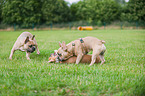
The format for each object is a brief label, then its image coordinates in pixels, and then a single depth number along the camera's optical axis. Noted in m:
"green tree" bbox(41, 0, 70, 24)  47.50
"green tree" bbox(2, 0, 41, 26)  38.78
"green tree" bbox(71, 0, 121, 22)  51.63
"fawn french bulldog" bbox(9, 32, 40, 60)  6.01
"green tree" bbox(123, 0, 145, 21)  41.69
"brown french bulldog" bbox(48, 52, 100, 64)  5.28
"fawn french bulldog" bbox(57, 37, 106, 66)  5.03
